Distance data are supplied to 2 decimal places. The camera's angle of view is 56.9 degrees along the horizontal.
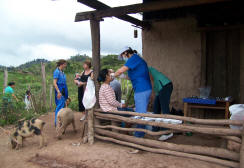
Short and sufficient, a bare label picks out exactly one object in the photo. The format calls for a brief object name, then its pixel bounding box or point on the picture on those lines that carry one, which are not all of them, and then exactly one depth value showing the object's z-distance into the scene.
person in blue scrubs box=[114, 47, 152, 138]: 4.17
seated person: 4.46
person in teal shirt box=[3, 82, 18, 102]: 6.62
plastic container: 5.29
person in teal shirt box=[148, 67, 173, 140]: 4.30
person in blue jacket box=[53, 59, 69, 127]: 5.33
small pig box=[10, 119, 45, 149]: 4.46
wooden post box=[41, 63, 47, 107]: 8.14
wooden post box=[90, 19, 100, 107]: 4.70
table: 4.86
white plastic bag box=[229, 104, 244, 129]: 3.39
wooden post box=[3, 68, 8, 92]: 7.51
